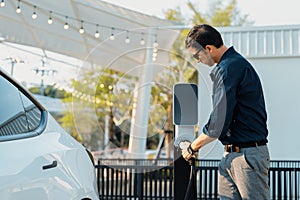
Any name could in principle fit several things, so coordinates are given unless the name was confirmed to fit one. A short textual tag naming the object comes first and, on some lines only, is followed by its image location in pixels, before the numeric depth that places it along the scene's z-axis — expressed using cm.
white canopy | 718
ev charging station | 279
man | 231
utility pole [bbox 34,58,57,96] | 1183
